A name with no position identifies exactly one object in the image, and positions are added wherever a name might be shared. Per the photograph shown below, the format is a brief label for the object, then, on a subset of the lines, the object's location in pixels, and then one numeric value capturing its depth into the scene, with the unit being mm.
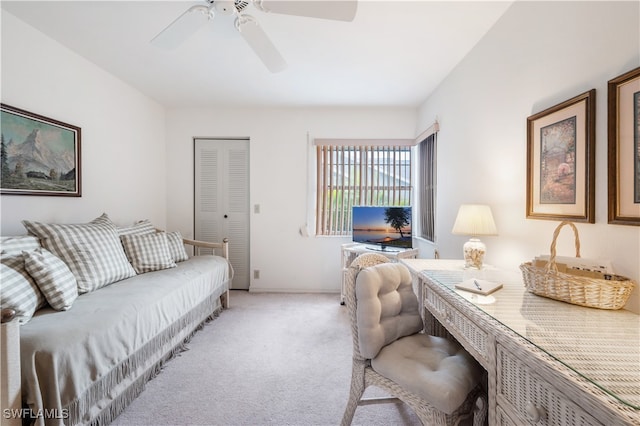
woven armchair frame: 1142
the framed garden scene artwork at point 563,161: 1285
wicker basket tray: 1069
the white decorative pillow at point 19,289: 1416
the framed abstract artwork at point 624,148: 1083
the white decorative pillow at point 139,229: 2670
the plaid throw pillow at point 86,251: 1930
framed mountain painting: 1981
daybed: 1228
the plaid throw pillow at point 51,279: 1602
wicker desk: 642
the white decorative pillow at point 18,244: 1699
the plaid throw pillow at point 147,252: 2506
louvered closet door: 3922
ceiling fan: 1518
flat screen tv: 3250
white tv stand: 3067
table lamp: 1837
